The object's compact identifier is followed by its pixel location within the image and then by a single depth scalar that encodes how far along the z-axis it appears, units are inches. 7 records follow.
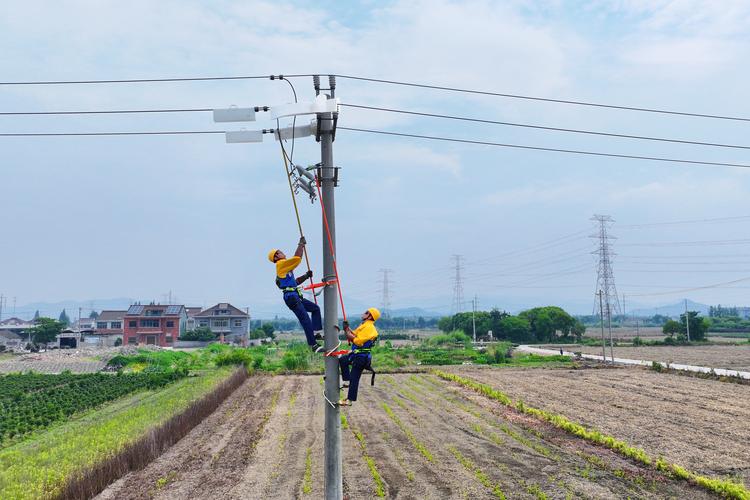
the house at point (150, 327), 3565.5
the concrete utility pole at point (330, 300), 307.0
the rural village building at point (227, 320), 4062.5
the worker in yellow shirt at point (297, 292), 354.9
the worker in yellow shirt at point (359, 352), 346.6
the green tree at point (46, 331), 3348.9
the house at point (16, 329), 4480.8
